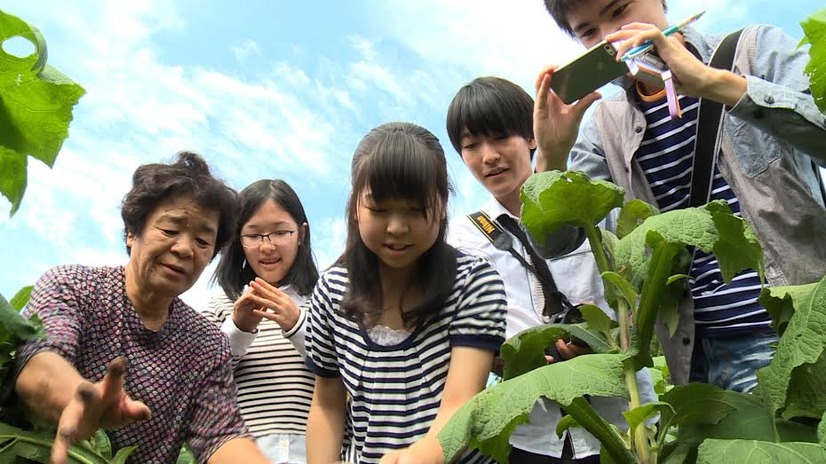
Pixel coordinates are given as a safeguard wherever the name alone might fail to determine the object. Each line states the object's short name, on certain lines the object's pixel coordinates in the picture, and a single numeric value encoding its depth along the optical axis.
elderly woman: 2.19
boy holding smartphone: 1.80
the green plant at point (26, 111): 1.21
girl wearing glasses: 2.76
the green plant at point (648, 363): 1.35
